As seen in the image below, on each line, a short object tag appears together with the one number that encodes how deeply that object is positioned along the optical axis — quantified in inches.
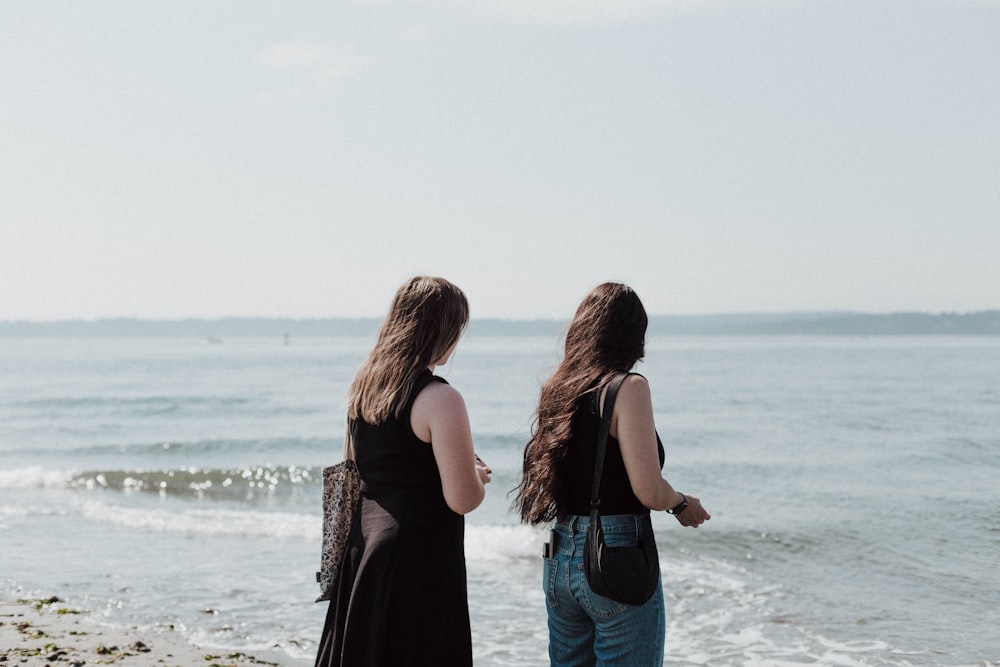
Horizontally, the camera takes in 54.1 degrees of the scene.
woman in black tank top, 121.3
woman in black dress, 123.3
